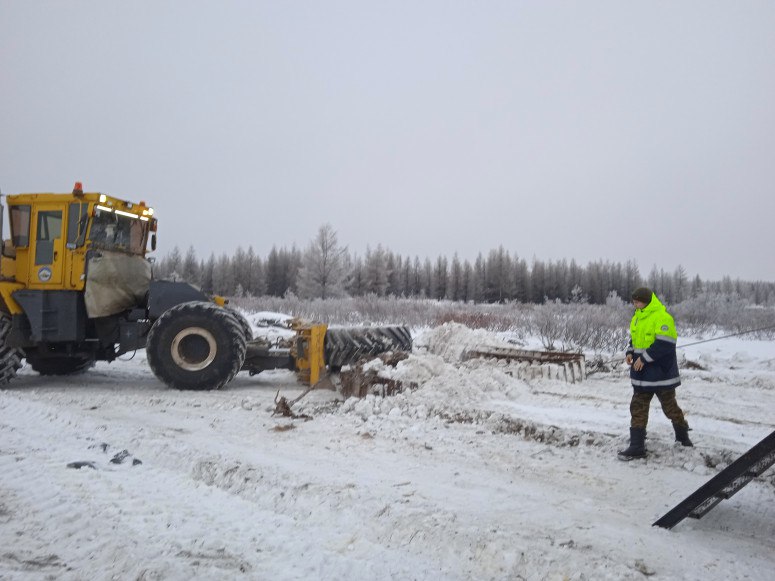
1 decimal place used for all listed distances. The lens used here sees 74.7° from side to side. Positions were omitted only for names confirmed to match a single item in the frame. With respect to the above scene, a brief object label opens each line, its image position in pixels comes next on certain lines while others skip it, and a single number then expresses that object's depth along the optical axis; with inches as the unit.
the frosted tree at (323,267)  1766.7
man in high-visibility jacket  189.3
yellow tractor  303.0
